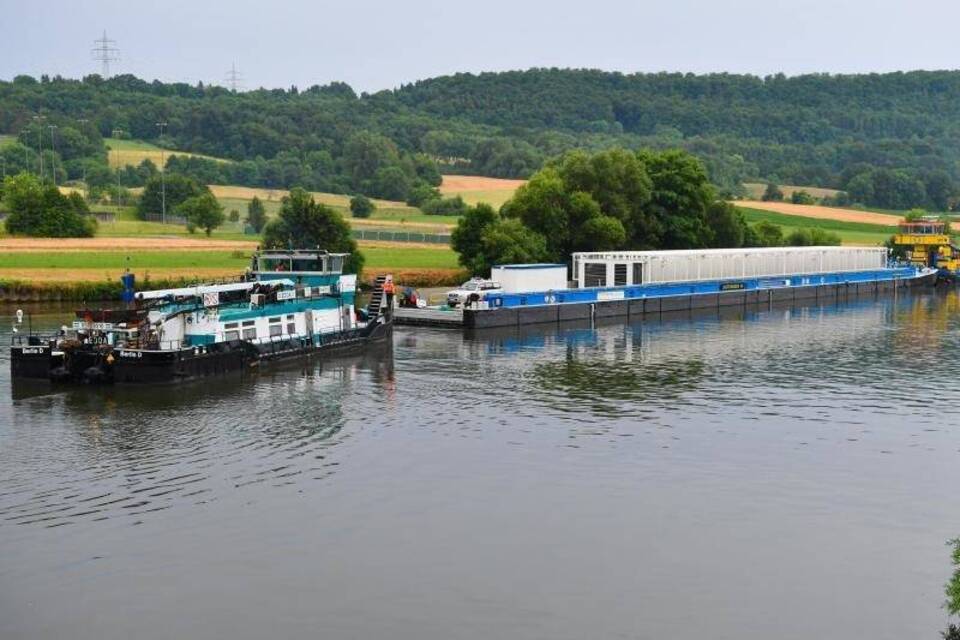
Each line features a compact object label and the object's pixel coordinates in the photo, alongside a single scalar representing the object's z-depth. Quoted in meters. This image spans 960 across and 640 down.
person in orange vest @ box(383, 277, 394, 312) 65.80
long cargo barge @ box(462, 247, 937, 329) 77.00
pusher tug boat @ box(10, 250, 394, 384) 49.19
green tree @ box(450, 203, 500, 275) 93.00
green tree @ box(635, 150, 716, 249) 108.81
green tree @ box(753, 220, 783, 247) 125.18
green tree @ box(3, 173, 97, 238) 116.31
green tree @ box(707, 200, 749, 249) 115.75
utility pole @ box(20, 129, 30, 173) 174.00
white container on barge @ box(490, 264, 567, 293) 77.88
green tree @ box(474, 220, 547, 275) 89.94
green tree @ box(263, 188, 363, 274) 94.56
